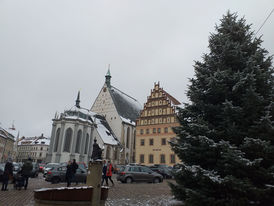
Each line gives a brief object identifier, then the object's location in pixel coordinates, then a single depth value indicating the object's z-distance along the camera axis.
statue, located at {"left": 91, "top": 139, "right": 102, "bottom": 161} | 8.27
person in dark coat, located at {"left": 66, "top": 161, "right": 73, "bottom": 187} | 13.96
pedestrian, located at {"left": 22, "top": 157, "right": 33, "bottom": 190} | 13.35
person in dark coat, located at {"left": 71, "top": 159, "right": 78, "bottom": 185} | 14.45
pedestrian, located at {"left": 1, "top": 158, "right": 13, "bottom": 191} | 12.98
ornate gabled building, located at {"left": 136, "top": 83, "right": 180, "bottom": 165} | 40.23
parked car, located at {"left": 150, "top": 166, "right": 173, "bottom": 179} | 27.17
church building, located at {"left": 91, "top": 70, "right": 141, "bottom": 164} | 55.81
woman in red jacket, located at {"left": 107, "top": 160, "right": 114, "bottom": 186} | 16.10
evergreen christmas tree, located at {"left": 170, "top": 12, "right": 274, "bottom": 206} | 6.57
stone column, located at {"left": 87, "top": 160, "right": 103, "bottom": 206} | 7.05
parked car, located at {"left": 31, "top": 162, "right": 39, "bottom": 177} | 23.27
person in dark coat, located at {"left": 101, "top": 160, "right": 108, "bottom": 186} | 16.04
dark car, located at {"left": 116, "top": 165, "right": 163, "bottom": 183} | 19.00
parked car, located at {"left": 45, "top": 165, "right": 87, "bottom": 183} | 17.36
